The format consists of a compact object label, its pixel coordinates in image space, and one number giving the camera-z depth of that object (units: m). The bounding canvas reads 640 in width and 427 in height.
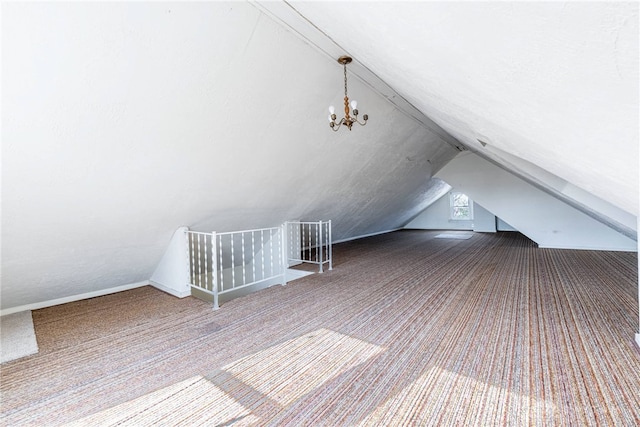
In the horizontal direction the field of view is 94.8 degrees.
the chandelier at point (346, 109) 3.08
